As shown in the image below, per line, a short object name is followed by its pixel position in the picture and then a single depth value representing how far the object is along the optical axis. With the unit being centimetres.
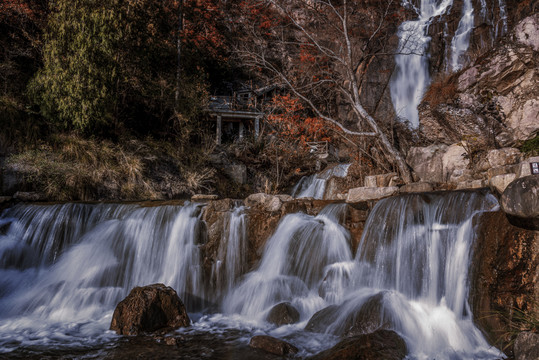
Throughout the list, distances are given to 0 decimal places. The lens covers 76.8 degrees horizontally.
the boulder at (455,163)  945
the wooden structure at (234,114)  1720
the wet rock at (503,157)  830
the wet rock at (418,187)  830
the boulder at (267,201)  720
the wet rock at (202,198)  934
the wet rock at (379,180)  977
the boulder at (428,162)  1016
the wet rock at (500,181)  527
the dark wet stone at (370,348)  367
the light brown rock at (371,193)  783
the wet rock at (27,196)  884
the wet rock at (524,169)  555
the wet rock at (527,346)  333
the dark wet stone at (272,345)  407
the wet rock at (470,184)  766
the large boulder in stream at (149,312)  475
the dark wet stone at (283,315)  514
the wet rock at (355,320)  447
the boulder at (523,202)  404
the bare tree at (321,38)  1839
